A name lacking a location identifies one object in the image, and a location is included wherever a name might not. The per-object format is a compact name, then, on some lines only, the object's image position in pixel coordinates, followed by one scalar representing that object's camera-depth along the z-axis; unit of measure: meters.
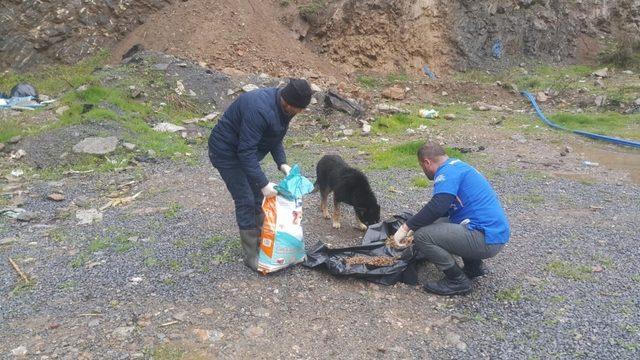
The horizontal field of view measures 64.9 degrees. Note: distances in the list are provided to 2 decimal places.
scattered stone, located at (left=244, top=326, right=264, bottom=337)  3.84
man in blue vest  4.23
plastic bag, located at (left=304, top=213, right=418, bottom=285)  4.59
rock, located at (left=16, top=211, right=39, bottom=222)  6.43
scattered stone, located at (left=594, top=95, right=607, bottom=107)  13.96
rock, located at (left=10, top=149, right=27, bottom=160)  9.18
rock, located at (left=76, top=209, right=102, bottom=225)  6.26
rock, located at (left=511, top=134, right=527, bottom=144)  10.66
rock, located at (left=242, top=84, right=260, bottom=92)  13.34
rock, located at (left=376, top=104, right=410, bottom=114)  12.88
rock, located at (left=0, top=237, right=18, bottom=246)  5.65
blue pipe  10.30
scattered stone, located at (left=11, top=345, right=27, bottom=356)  3.57
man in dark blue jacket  4.13
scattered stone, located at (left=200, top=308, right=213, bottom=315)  4.08
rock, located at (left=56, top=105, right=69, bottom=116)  11.27
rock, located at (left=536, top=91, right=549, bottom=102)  15.09
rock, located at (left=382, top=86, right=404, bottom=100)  15.09
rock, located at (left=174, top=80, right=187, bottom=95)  12.78
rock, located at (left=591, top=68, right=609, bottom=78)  16.36
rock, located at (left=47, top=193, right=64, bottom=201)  7.20
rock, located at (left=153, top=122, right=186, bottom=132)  11.06
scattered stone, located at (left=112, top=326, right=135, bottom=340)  3.76
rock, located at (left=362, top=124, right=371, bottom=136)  11.50
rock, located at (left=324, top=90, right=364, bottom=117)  12.45
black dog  5.81
